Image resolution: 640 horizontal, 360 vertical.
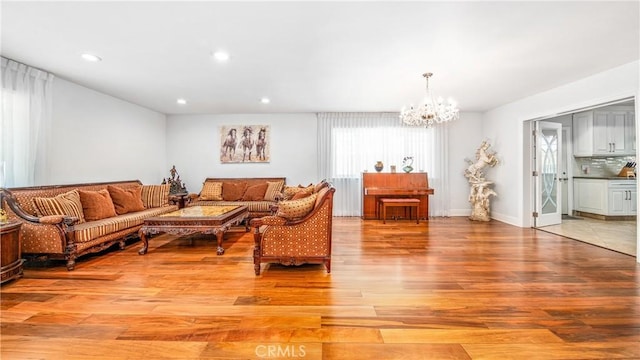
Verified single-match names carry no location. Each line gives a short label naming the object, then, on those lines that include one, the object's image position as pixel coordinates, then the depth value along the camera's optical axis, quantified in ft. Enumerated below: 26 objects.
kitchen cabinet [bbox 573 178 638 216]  17.58
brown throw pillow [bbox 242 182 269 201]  18.39
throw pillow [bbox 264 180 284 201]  18.29
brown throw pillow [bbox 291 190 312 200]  11.36
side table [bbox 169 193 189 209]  15.84
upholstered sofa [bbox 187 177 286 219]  17.79
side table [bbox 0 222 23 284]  7.93
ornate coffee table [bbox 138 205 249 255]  11.01
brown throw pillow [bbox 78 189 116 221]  11.49
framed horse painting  20.42
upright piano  19.12
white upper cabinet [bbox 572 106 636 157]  17.83
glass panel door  16.12
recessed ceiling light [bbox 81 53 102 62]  9.89
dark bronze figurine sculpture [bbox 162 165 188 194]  19.02
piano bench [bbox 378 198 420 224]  17.65
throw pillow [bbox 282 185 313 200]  16.21
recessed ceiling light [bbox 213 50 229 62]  9.68
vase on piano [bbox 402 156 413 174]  19.51
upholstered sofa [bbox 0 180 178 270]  9.25
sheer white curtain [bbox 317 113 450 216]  20.12
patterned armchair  8.89
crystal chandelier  12.36
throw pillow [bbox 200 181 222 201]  18.08
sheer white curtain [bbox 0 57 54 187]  10.12
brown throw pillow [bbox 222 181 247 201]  18.60
